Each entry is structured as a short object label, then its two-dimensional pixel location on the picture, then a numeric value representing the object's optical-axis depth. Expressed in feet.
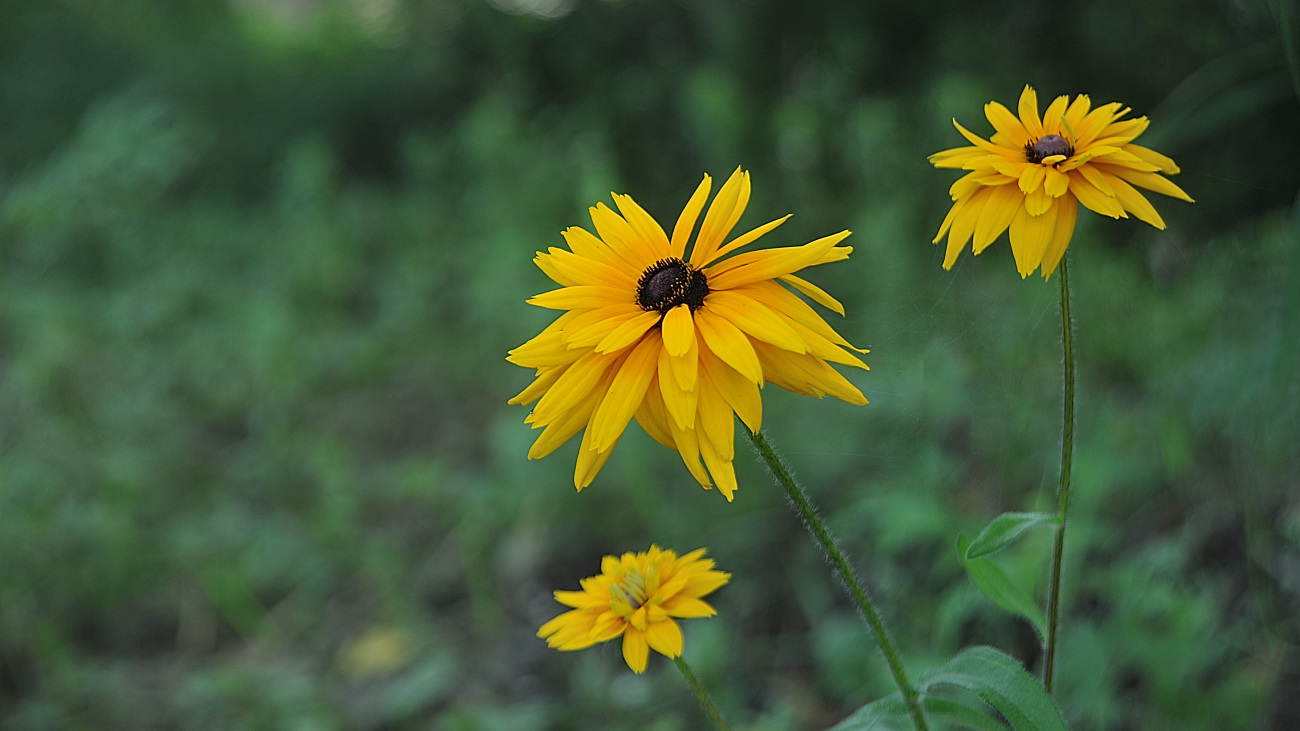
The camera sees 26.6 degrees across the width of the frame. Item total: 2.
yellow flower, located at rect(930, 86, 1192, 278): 2.17
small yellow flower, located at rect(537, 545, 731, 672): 2.22
